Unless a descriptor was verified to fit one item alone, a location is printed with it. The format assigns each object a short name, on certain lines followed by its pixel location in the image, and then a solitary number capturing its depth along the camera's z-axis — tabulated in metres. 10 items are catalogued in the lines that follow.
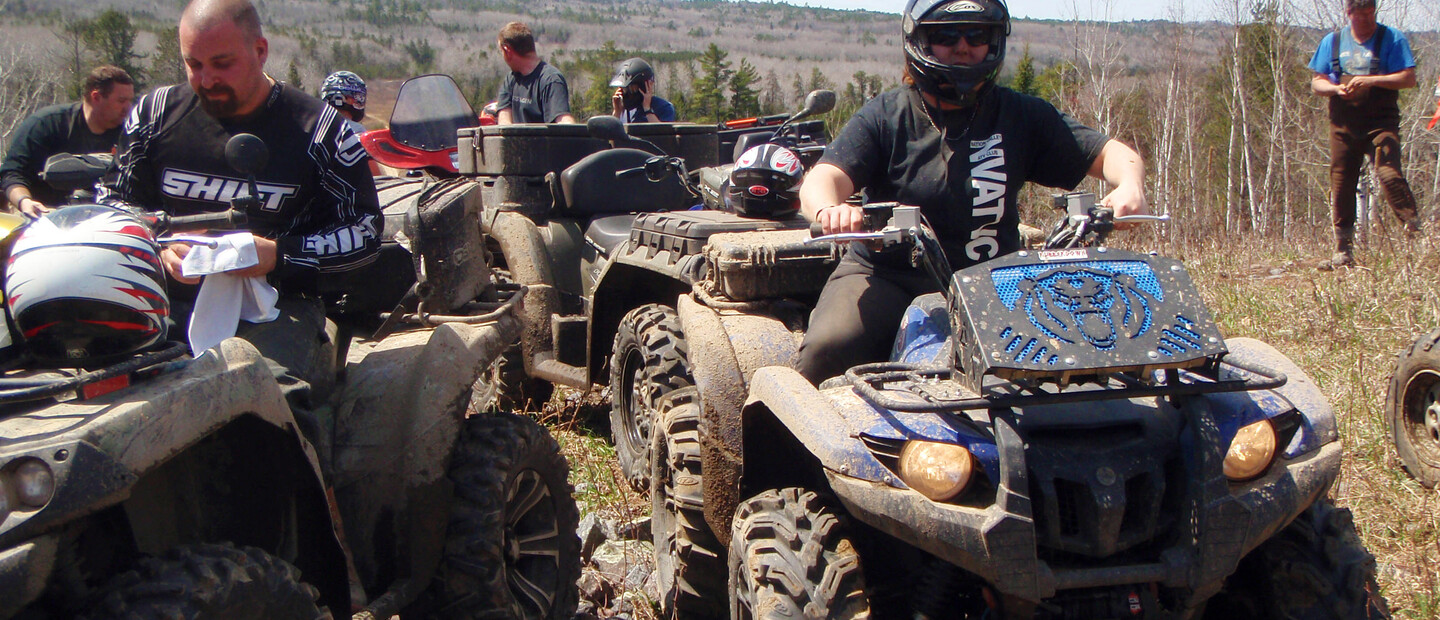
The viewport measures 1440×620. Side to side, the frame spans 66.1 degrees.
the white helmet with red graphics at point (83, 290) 1.98
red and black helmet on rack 4.51
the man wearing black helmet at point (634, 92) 8.12
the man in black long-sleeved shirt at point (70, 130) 5.27
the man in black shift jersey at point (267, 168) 2.88
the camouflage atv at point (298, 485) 1.84
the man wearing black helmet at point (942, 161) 3.08
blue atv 2.09
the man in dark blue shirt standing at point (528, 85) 7.44
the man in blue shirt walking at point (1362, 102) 7.22
